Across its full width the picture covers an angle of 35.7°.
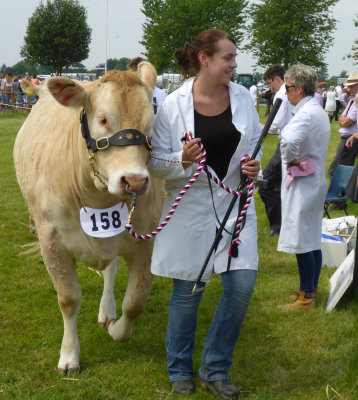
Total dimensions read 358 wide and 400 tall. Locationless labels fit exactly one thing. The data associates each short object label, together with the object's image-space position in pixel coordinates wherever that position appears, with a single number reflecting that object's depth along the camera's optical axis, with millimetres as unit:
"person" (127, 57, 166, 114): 7517
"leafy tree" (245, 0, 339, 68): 37781
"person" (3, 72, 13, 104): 27898
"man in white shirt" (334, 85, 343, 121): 27419
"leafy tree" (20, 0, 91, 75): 48031
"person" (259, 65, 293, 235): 7246
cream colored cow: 3008
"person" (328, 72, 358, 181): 8969
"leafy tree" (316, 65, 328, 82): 40047
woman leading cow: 3266
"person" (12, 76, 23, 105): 27930
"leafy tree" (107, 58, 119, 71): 91619
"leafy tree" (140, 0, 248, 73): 56031
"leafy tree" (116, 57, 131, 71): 100500
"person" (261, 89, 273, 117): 11056
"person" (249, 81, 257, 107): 26247
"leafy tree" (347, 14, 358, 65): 33644
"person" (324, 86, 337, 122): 22250
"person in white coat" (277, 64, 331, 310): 4719
